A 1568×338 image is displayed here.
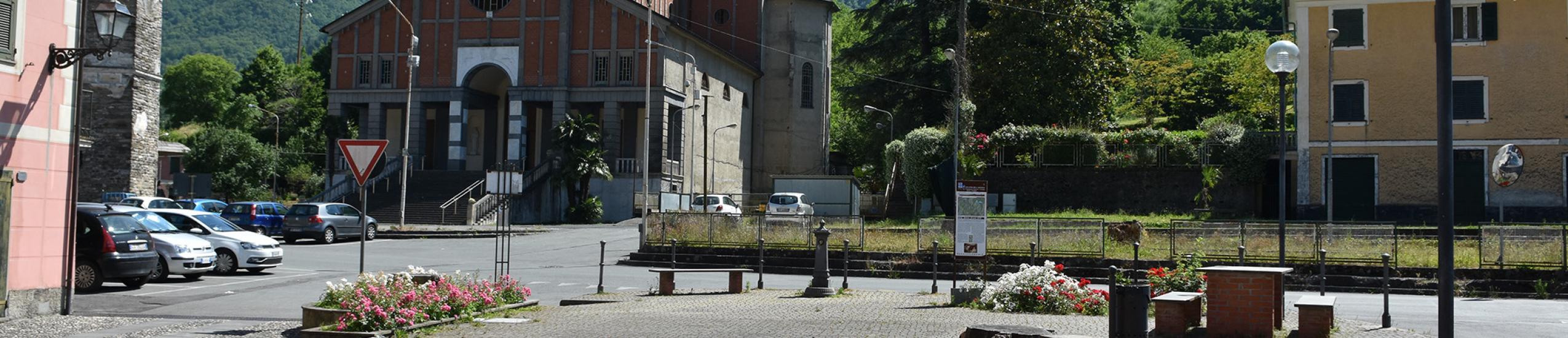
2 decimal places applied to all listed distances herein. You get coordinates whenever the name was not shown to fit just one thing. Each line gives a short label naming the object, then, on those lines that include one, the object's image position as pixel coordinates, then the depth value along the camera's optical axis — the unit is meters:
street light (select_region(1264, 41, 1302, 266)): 15.29
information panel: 18.67
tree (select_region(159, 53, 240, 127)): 101.94
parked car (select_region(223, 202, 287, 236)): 36.47
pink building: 14.34
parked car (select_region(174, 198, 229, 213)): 39.25
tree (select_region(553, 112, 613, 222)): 50.66
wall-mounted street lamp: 14.77
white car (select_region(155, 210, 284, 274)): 23.69
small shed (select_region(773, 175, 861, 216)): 51.06
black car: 18.39
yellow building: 35.25
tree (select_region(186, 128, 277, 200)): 77.12
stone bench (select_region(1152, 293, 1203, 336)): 11.68
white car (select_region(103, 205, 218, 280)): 21.56
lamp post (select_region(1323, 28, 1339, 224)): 34.50
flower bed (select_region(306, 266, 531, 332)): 12.55
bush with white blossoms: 14.92
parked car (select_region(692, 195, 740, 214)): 45.72
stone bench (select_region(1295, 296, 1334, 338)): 11.59
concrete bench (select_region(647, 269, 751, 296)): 18.59
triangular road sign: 14.74
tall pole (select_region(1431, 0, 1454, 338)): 7.66
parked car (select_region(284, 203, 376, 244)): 35.28
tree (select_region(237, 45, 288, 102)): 97.62
